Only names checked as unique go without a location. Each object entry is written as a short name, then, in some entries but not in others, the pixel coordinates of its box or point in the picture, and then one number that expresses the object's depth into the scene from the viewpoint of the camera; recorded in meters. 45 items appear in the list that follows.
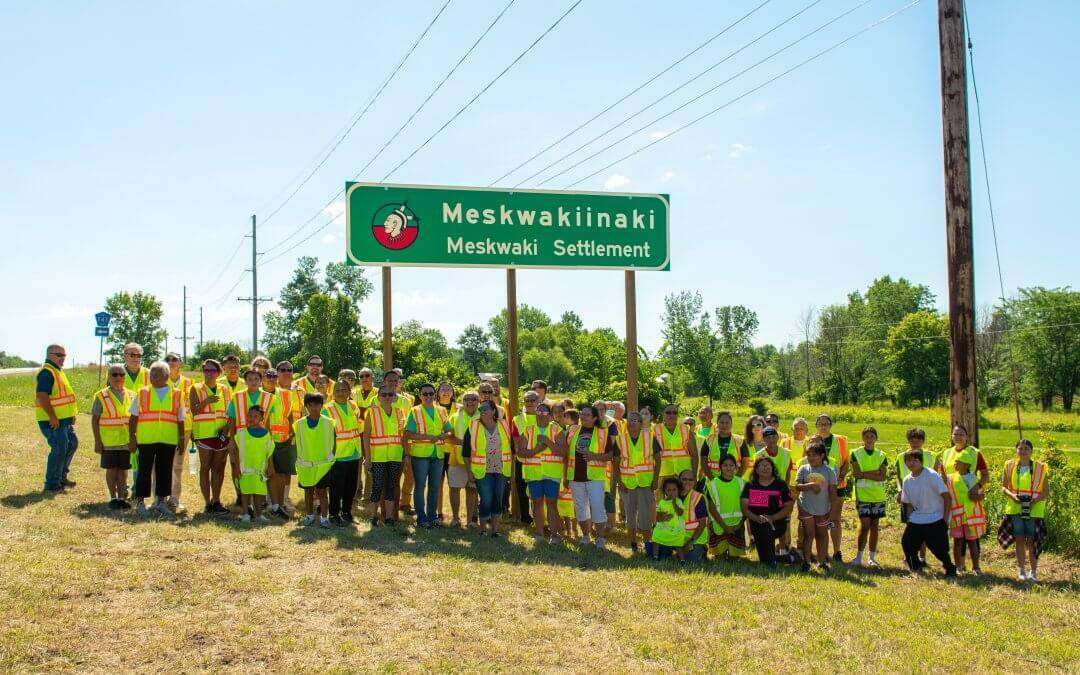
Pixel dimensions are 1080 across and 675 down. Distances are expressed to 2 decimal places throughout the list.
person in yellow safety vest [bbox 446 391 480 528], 10.22
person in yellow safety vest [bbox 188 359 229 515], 9.52
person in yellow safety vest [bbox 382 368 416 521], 10.00
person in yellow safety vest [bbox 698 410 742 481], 9.93
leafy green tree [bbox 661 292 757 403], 54.22
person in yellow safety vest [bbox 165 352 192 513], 9.54
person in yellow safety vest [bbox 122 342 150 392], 9.55
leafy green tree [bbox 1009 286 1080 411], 68.50
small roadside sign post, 20.36
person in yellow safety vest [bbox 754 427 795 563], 9.37
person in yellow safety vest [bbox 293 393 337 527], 9.37
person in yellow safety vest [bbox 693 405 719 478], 10.12
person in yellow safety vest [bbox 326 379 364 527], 9.59
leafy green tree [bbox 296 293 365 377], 44.00
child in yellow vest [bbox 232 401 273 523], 9.30
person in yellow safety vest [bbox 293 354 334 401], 10.84
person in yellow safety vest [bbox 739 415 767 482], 10.05
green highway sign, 11.57
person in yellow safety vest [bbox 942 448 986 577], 9.35
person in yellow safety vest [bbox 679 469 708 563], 9.07
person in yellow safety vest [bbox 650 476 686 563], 9.05
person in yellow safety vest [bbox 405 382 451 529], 10.03
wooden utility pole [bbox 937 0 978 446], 10.05
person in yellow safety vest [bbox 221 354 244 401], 10.10
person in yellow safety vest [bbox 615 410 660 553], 9.80
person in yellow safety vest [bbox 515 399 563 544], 9.72
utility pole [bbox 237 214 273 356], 43.63
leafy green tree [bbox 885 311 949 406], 76.50
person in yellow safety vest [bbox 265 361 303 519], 9.81
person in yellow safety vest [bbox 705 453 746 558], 9.28
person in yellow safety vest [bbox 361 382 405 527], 9.78
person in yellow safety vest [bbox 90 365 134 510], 9.20
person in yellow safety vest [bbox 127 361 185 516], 9.15
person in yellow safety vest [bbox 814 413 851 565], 9.66
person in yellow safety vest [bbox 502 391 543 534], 9.95
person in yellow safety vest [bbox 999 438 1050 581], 9.13
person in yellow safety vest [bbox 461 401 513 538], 9.89
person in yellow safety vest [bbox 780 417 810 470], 10.33
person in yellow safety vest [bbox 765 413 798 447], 10.11
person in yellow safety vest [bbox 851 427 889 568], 9.54
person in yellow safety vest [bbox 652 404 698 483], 9.99
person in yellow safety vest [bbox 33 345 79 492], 9.81
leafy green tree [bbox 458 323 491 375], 120.19
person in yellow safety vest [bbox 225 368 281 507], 9.47
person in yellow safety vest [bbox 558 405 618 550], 9.64
